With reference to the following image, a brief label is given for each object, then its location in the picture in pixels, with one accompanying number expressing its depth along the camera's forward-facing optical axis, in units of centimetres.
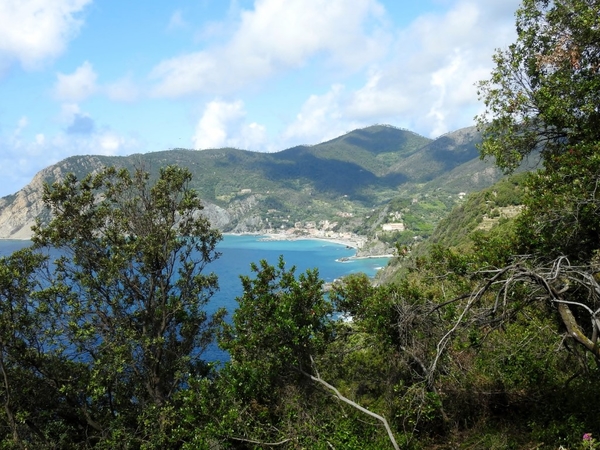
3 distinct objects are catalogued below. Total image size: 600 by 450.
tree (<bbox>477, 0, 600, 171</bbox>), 815
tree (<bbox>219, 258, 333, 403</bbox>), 858
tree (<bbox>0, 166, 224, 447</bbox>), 1159
